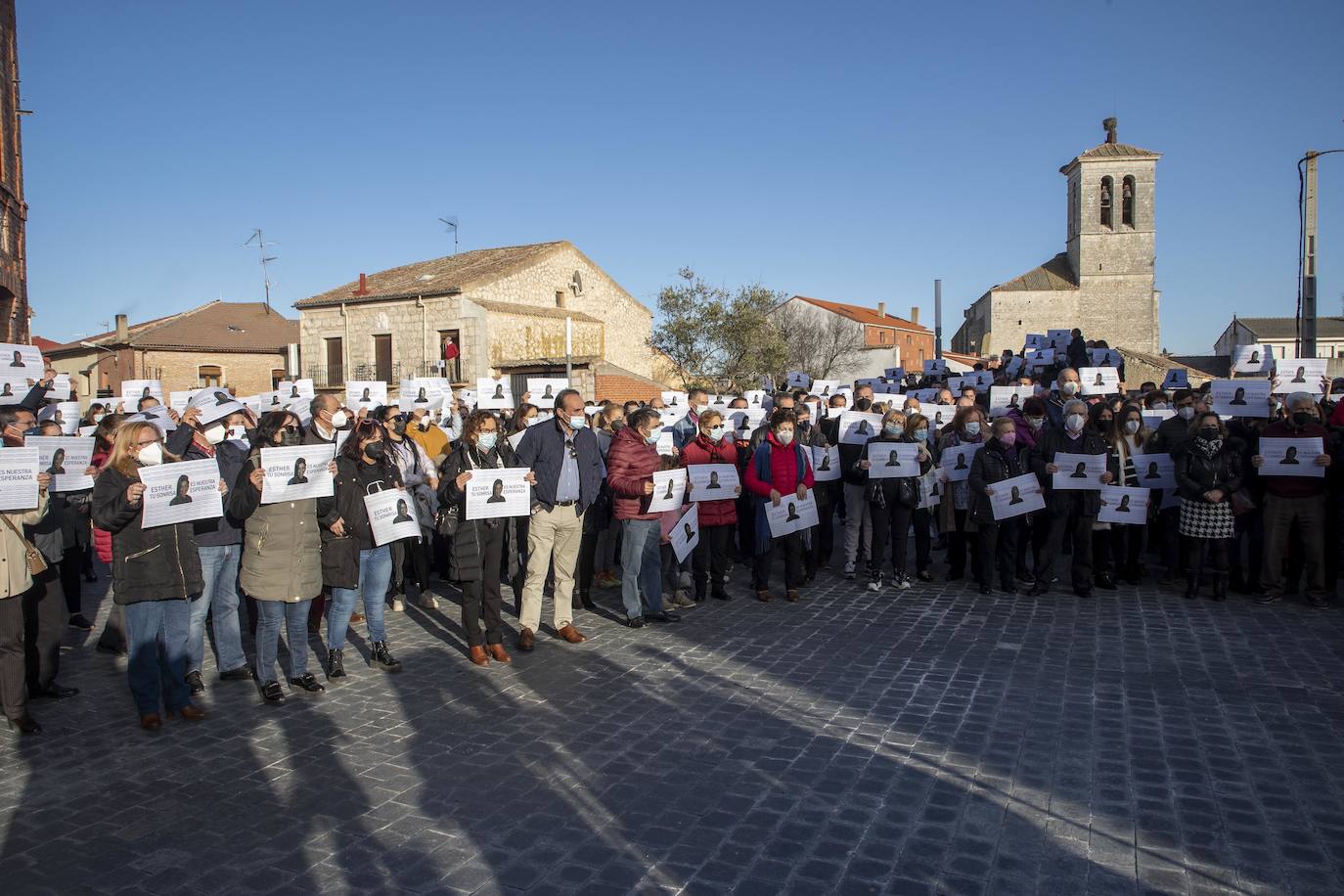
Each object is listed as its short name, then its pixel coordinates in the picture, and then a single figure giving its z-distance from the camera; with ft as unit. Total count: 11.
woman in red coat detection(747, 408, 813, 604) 31.96
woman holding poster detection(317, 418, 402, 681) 22.61
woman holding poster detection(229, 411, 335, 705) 21.29
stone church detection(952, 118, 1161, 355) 214.48
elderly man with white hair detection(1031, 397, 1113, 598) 31.99
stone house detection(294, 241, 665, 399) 138.72
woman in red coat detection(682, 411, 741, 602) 32.09
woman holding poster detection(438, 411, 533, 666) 24.76
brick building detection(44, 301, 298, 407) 170.71
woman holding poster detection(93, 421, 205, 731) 19.39
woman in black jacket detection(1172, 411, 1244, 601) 31.01
